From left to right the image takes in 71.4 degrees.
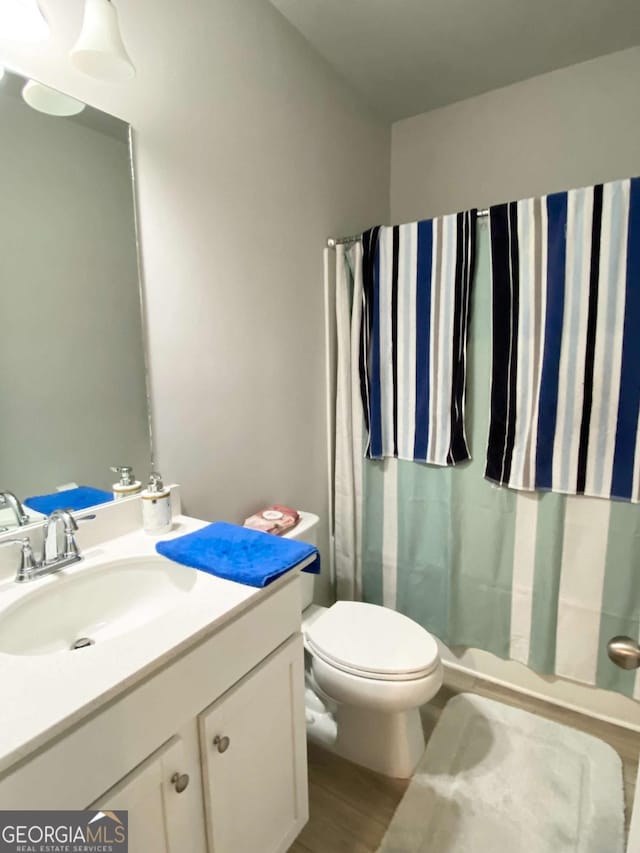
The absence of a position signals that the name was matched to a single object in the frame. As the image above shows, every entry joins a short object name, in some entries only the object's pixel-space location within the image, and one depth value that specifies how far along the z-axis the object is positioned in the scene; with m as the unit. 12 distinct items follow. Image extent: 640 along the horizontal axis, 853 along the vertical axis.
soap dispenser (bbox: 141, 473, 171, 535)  1.20
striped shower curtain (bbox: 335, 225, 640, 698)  1.61
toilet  1.31
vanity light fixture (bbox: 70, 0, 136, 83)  0.92
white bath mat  1.24
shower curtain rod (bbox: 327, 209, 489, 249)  1.90
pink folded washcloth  1.54
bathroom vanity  0.64
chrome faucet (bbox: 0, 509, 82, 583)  0.97
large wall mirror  1.02
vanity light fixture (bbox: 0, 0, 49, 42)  0.87
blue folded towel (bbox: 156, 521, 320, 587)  0.98
